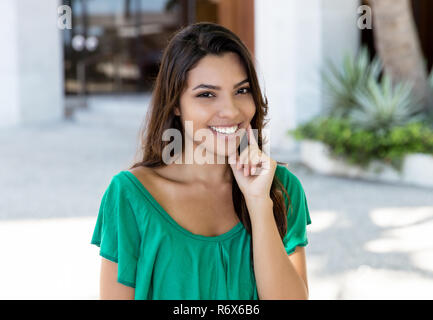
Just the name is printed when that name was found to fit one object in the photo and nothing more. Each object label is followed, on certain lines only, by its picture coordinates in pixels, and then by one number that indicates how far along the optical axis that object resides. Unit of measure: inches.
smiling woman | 59.9
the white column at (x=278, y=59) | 351.3
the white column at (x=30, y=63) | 480.1
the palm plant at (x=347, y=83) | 298.4
